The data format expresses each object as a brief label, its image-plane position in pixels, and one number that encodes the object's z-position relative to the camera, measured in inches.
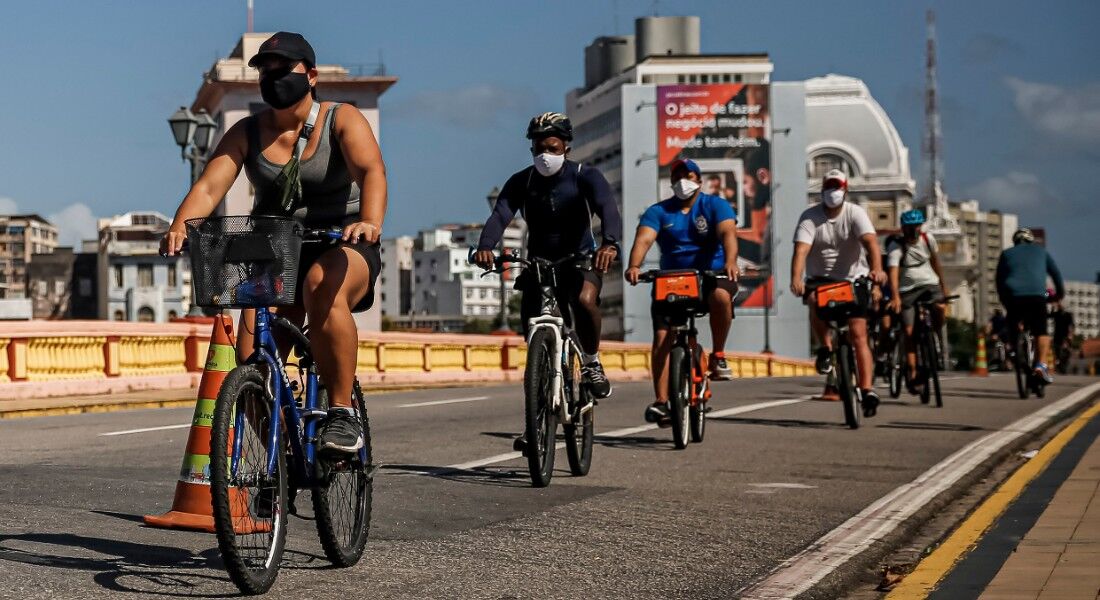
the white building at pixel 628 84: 6510.8
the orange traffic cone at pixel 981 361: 1203.9
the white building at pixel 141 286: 6392.7
